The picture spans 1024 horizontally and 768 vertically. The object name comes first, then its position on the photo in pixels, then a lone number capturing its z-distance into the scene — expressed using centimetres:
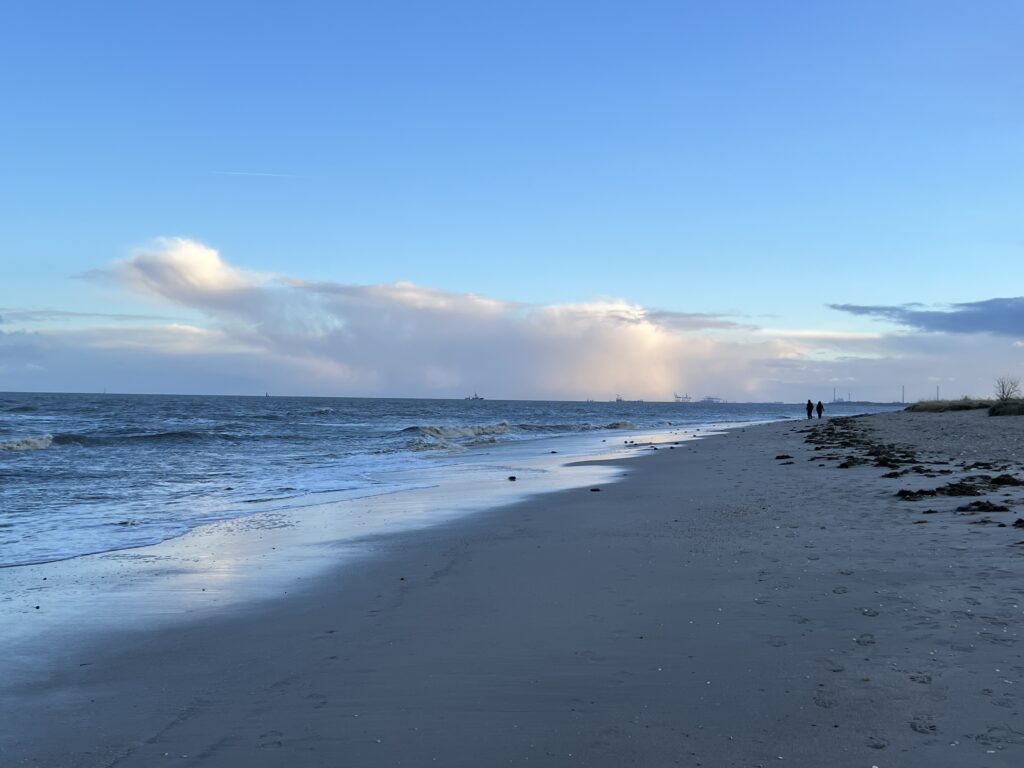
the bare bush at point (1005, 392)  5049
